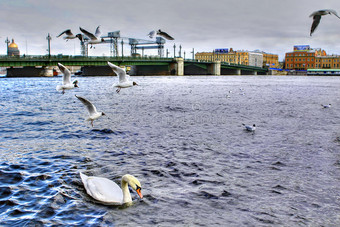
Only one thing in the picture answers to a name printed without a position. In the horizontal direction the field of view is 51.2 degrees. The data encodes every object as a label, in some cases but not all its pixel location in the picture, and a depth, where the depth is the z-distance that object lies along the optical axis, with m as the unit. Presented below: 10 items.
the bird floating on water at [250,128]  13.11
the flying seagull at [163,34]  17.14
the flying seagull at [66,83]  13.18
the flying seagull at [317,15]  8.93
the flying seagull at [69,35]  16.20
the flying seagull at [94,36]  14.60
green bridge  58.33
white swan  5.88
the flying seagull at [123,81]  12.06
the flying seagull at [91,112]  9.14
